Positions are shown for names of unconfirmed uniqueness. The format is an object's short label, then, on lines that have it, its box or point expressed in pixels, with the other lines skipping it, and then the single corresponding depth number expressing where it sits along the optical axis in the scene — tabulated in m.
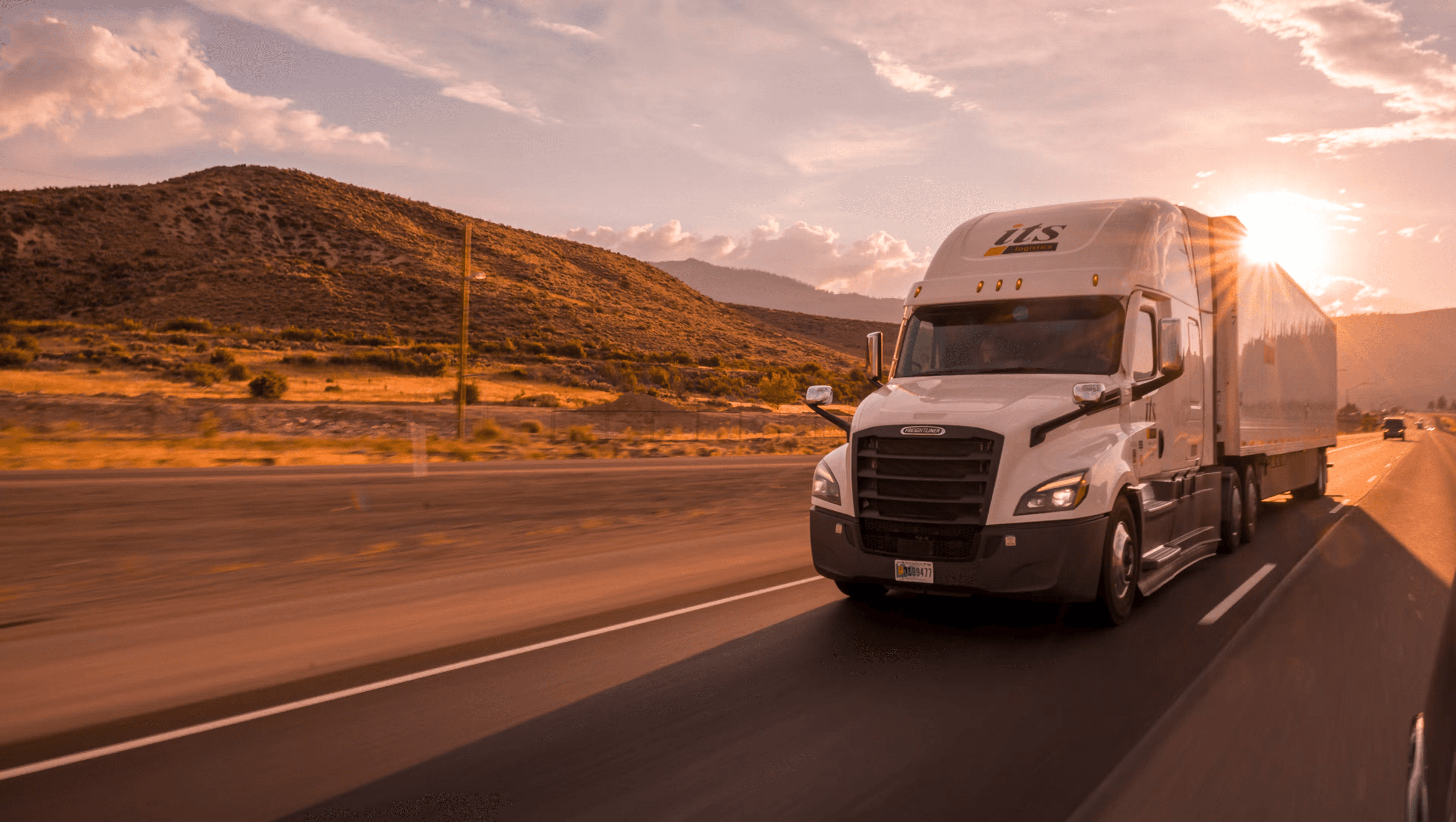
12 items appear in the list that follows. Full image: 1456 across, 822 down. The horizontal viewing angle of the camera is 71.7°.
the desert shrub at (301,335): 63.00
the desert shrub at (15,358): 48.78
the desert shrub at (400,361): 56.97
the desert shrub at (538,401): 52.69
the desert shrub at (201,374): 48.59
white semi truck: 7.20
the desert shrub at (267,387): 45.97
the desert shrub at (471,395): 50.94
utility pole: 37.16
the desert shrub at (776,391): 66.31
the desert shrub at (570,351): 69.56
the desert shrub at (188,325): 62.66
